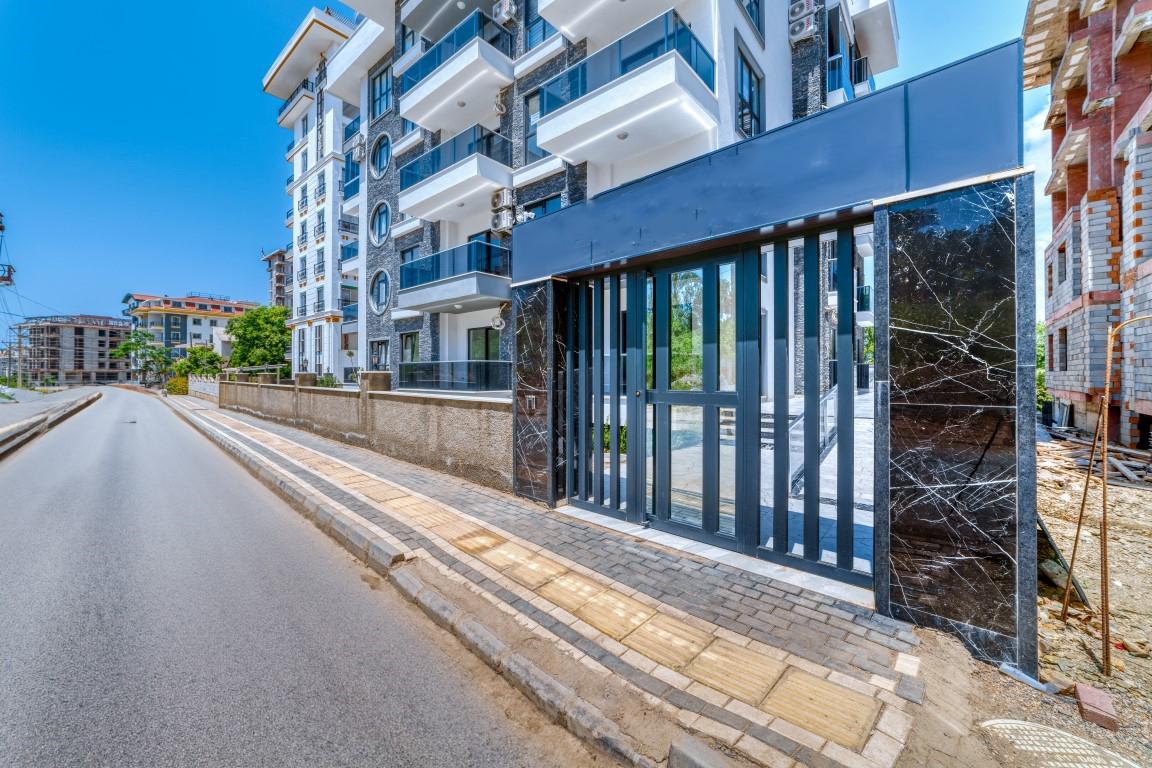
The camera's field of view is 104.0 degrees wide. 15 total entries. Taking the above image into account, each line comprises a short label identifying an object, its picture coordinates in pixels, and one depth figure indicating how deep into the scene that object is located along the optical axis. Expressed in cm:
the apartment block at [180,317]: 8000
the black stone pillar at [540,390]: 574
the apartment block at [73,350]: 9375
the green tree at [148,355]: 6234
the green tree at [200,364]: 5172
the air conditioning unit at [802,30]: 1502
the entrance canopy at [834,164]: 276
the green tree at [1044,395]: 1761
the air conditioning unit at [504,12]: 1499
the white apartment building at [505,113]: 1063
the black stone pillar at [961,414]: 268
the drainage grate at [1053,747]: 199
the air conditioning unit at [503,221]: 1476
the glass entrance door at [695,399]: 445
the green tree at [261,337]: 3731
